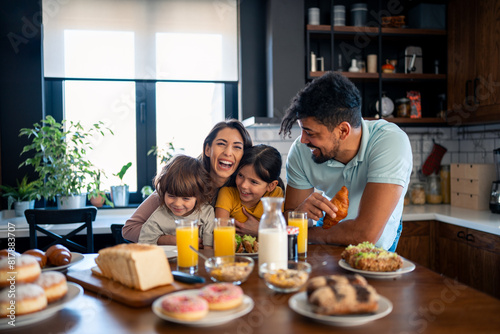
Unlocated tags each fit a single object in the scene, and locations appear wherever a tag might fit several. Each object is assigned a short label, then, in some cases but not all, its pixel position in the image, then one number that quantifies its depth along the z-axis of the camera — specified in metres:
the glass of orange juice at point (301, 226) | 1.53
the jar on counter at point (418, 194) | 3.92
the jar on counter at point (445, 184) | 3.94
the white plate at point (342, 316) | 0.92
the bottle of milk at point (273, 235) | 1.31
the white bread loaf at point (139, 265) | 1.15
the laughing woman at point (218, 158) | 2.16
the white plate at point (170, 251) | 1.53
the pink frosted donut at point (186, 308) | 0.91
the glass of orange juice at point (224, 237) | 1.46
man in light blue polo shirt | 1.77
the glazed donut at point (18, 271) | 1.06
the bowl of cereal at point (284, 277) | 1.10
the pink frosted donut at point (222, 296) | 0.96
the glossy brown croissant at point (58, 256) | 1.40
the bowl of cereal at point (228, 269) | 1.17
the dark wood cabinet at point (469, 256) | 2.79
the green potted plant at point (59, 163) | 3.39
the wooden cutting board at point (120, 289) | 1.08
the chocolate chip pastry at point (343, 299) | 0.93
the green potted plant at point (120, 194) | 3.88
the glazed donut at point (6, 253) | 1.31
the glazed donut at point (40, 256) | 1.36
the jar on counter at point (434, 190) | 3.96
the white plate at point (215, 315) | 0.92
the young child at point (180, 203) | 1.98
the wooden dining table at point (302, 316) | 0.92
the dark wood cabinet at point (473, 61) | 3.20
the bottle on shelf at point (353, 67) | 3.78
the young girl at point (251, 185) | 2.17
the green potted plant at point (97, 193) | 3.58
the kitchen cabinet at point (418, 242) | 3.35
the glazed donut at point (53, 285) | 1.04
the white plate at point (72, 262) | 1.36
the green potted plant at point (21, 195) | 3.44
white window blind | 3.70
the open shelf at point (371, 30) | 3.65
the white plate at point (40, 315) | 0.94
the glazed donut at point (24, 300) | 0.96
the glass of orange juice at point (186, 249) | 1.38
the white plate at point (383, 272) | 1.25
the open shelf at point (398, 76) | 3.73
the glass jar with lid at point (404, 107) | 3.88
